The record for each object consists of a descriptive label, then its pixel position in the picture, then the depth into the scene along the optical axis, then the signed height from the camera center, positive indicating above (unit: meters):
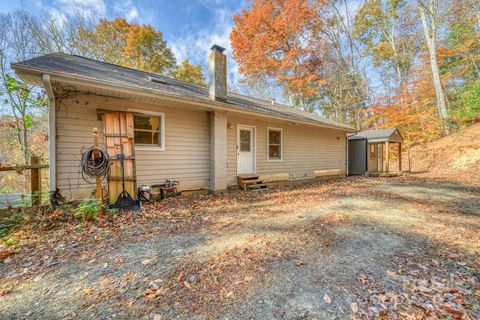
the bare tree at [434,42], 12.98 +7.19
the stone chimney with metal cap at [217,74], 6.52 +2.72
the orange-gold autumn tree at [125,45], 12.46 +8.06
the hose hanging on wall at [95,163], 4.12 -0.06
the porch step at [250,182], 7.09 -0.81
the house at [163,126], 4.40 +0.94
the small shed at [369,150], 11.30 +0.46
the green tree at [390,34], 16.09 +10.03
